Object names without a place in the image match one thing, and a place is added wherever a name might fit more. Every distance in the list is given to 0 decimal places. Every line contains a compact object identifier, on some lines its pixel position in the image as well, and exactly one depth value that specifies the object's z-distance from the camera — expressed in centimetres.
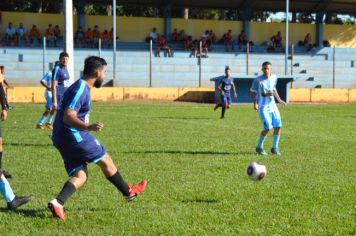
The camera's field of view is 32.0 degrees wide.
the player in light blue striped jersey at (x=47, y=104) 1720
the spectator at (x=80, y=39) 3944
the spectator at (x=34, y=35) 3978
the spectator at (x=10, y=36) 3869
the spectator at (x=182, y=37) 4300
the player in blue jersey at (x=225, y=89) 2262
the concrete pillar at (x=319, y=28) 4825
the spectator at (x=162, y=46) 3997
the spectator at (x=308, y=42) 4631
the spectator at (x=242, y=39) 4436
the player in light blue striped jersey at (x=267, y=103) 1244
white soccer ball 751
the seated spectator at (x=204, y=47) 3881
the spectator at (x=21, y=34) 3925
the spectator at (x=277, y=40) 4509
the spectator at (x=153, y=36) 4231
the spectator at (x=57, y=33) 3969
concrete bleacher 3531
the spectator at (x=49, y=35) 3920
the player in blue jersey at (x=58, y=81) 1362
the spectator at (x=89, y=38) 3962
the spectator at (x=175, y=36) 4322
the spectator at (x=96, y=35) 3991
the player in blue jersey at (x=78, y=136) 649
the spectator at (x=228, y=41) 4353
